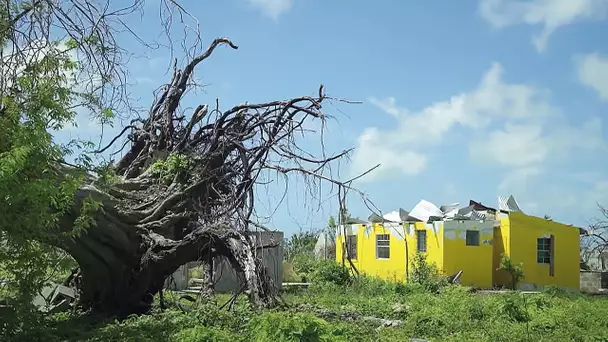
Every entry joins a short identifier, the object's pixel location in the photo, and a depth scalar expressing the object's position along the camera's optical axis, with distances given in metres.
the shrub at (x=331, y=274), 26.80
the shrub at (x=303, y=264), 31.88
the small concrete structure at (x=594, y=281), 30.95
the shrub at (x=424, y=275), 25.20
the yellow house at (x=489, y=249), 29.22
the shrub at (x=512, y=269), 28.36
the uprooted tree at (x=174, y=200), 12.21
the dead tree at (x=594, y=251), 30.89
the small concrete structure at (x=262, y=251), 12.55
